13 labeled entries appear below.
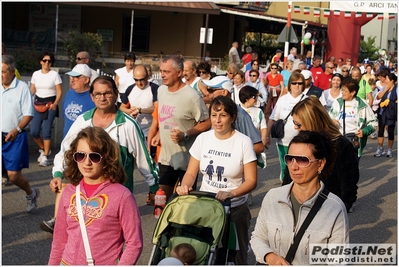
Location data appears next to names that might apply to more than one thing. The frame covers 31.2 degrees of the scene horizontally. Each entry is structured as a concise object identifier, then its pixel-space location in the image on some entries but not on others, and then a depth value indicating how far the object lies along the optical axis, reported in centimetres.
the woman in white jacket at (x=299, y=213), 389
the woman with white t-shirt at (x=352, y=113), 972
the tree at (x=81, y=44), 2539
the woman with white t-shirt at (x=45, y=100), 1185
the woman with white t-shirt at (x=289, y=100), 976
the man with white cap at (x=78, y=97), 843
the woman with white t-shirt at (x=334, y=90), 1163
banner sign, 2553
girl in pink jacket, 403
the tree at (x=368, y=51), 4975
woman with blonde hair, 508
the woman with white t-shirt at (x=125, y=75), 1241
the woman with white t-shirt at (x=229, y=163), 555
